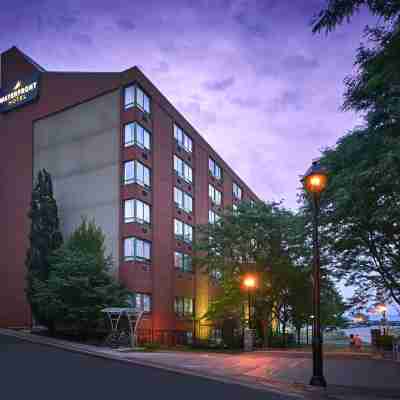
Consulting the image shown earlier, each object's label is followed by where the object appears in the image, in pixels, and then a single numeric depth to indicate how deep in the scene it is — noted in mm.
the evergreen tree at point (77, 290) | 29609
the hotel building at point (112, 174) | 36656
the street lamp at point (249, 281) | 29812
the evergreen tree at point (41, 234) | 32656
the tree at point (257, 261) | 38312
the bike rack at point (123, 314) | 28078
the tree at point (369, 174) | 10961
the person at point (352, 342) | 37441
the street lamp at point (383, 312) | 36950
